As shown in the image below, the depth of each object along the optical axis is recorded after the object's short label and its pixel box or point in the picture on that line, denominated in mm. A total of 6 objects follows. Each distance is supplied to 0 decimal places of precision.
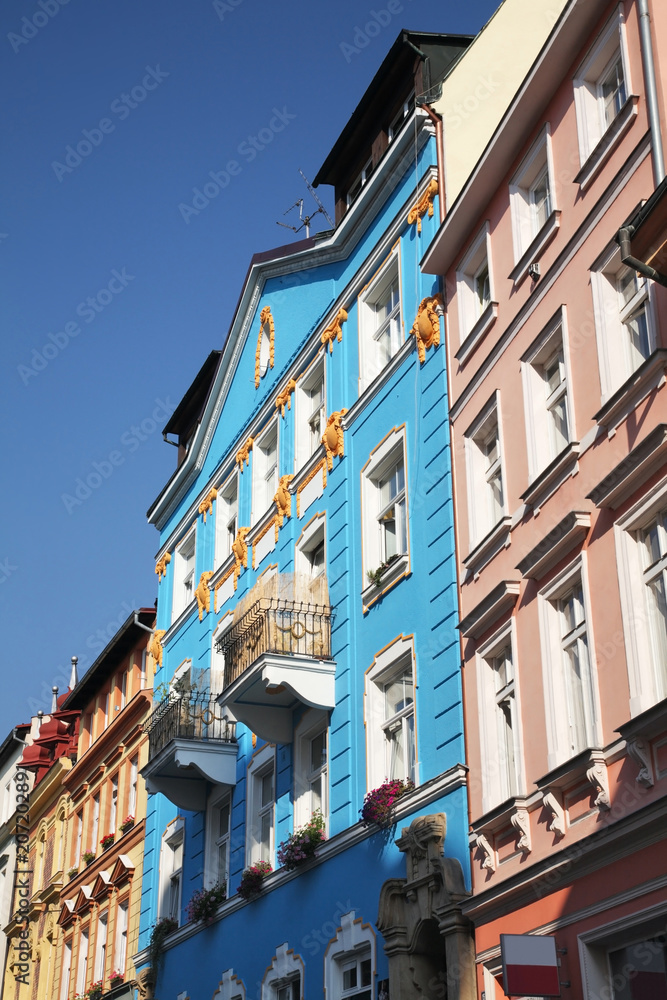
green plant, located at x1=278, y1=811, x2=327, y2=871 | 20234
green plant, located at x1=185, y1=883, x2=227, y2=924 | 24188
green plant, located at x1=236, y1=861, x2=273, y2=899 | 22188
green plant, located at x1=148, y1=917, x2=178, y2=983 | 26922
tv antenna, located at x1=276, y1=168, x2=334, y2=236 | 30761
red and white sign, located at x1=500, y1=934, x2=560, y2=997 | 12453
